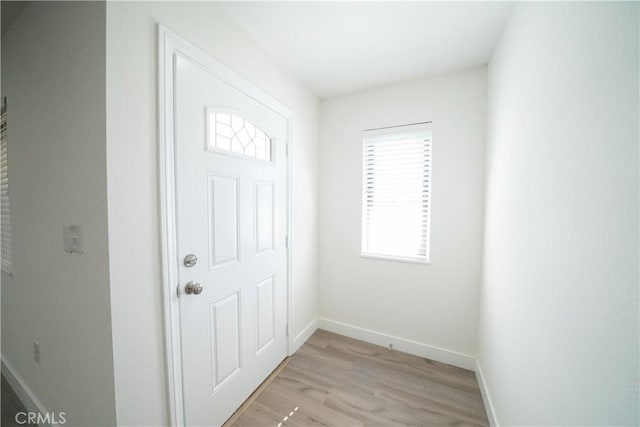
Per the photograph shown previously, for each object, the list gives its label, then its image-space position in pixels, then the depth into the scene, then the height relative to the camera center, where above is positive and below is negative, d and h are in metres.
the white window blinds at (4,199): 1.55 +0.04
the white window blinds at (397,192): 1.99 +0.14
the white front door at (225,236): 1.14 -0.19
